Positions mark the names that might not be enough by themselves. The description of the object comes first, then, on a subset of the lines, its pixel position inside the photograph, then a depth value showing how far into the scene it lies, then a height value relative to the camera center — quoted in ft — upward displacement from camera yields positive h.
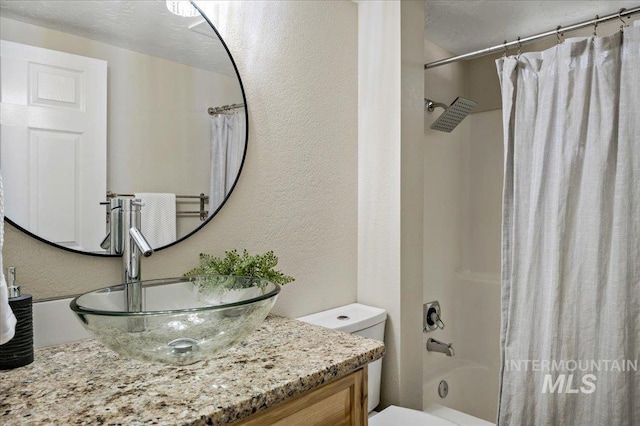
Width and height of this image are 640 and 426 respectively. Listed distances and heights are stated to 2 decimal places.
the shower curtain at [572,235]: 4.80 -0.32
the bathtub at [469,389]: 8.32 -3.68
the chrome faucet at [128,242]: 3.58 -0.31
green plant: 4.19 -0.60
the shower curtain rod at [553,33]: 4.76 +2.22
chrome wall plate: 7.71 -2.00
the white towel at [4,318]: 2.21 -0.60
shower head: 7.12 +1.65
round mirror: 3.35 +0.82
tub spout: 7.23 -2.46
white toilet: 5.21 -1.66
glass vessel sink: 2.62 -0.80
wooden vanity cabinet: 2.72 -1.41
